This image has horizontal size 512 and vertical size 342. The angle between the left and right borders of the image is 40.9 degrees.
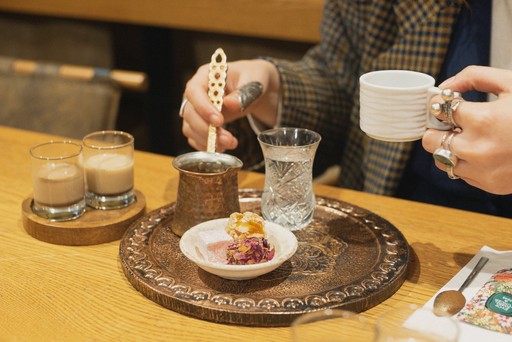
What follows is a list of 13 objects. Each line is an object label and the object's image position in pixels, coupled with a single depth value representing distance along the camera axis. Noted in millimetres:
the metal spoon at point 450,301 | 968
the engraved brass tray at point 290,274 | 958
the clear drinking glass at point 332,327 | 724
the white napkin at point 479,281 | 902
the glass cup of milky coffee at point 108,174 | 1279
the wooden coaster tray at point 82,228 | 1202
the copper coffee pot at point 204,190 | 1151
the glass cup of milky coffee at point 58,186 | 1227
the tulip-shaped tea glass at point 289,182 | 1185
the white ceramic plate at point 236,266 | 988
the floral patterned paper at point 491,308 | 927
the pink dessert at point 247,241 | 1009
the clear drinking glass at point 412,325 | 733
